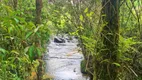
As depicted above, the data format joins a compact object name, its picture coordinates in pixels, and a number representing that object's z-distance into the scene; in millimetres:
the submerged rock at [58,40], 17931
